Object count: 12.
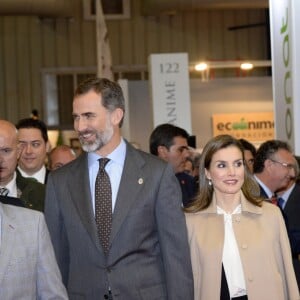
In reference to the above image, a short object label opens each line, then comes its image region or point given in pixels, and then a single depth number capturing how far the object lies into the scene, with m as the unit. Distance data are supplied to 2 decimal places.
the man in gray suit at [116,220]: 2.79
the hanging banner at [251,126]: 11.76
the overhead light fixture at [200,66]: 11.05
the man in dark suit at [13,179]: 2.95
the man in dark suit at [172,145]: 4.98
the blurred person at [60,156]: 5.34
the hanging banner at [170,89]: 7.42
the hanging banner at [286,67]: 5.80
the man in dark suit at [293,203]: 3.95
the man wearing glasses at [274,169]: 4.25
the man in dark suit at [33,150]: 4.13
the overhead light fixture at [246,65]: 11.80
